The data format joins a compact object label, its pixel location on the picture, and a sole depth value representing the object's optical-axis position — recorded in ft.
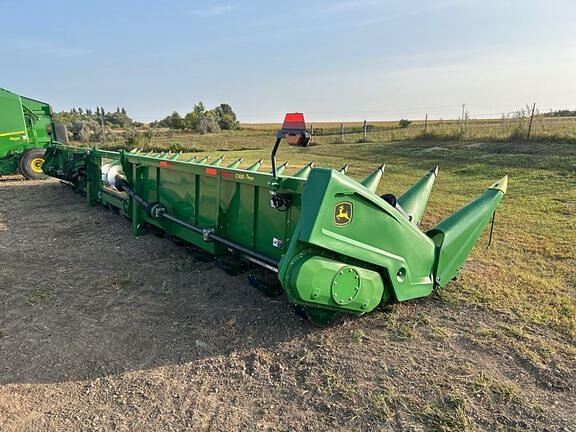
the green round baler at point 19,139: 37.63
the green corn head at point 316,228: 8.85
